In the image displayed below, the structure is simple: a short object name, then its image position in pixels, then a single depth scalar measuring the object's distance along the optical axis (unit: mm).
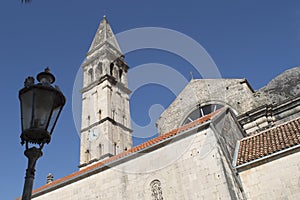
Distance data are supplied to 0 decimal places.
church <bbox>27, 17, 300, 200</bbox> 8531
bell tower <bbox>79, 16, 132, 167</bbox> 26094
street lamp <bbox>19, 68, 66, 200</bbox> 3209
